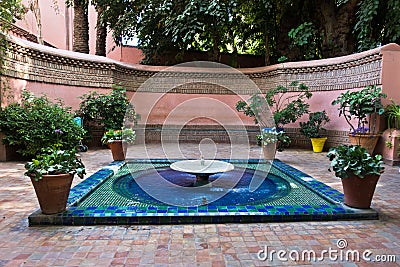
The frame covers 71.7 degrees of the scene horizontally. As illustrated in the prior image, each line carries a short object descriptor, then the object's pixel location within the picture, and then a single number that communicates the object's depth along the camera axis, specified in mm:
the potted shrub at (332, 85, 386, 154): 5047
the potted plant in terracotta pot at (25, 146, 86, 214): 2197
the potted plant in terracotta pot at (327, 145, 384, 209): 2381
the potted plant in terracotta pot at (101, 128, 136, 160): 4783
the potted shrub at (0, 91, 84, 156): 4730
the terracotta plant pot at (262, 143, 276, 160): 5095
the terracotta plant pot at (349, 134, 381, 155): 5078
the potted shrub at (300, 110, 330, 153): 6375
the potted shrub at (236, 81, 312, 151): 6469
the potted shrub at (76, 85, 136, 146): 6480
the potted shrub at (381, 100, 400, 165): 4746
